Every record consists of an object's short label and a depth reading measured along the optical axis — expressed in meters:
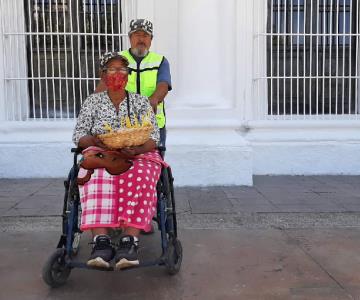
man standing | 3.92
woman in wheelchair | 3.06
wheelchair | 3.01
